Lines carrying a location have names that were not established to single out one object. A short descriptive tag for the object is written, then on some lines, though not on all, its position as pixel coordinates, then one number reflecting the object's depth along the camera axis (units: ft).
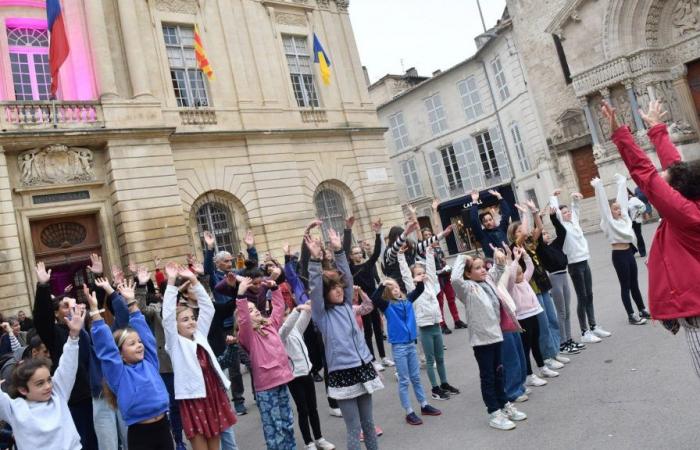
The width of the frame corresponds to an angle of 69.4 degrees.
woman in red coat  9.57
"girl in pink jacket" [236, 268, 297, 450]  15.35
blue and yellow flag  55.77
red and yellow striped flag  48.22
